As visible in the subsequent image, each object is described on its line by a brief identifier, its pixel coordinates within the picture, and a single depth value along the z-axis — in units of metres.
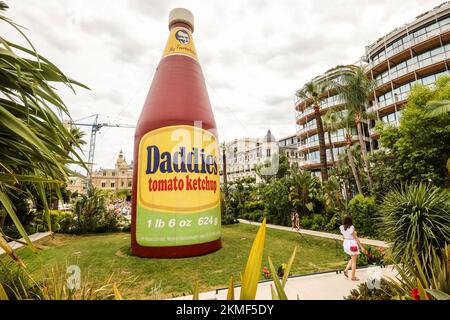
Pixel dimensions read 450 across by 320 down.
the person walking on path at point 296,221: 14.62
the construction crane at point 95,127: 78.89
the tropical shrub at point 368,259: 6.72
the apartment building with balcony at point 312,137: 37.91
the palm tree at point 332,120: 23.49
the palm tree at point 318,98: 16.30
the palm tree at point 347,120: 20.95
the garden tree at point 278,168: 35.09
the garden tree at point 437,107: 11.31
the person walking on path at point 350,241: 5.50
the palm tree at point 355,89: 18.69
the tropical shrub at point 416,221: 4.83
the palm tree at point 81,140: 20.55
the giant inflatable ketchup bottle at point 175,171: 7.50
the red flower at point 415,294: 2.53
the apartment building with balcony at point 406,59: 26.50
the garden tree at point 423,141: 15.48
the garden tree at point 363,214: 12.39
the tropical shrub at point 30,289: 1.68
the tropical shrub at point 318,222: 14.73
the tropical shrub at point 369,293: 4.06
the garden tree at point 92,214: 15.75
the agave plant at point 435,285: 2.44
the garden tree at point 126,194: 51.42
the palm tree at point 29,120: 1.53
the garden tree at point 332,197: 14.25
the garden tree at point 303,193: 16.50
